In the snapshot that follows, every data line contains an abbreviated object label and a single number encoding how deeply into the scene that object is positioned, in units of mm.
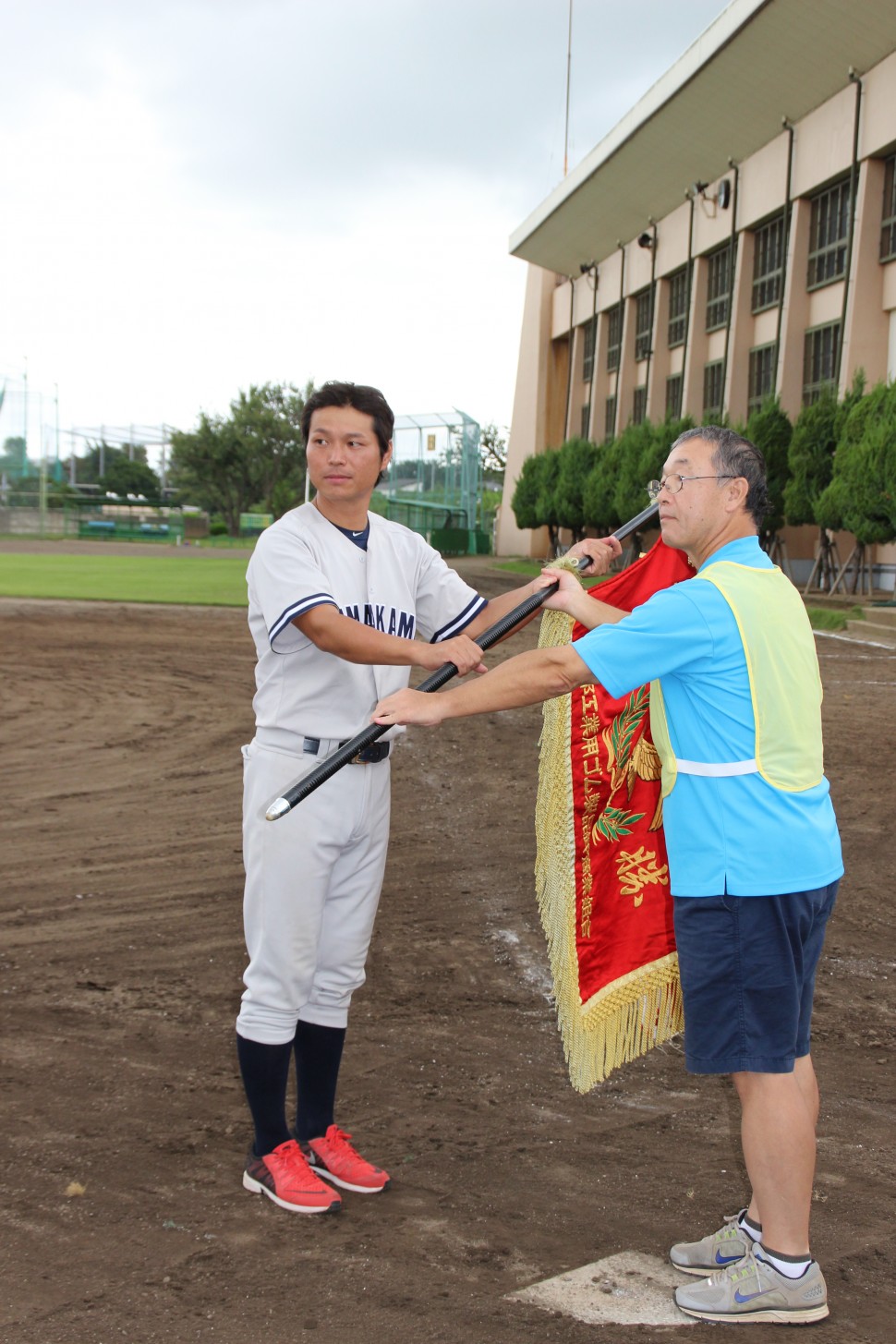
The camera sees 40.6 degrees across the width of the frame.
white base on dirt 2771
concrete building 26781
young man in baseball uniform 3197
